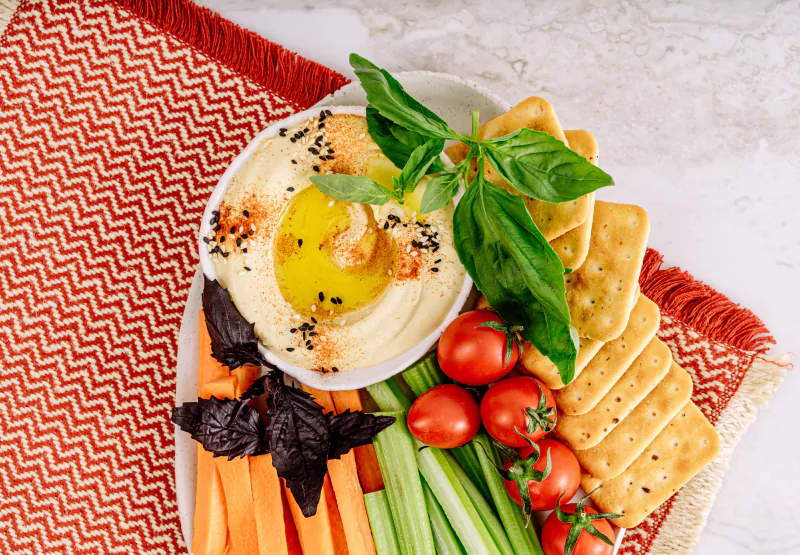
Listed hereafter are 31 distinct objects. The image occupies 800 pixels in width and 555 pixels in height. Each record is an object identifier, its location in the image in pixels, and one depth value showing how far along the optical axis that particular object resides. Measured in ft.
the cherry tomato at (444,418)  1.89
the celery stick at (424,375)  1.95
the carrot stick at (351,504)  1.92
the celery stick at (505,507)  1.93
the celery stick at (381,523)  1.93
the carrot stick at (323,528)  1.92
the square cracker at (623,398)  1.92
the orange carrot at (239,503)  1.94
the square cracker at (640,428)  1.92
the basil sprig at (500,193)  1.75
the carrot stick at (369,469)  1.97
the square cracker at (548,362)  1.90
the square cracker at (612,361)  1.91
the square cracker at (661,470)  1.93
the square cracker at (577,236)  1.86
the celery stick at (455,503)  1.92
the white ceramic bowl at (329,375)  1.90
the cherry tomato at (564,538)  1.88
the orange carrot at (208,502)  1.95
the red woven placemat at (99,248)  2.07
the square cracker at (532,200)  1.84
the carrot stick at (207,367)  1.95
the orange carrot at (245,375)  1.96
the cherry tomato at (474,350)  1.87
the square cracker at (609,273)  1.88
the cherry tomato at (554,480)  1.88
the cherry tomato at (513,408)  1.87
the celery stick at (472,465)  1.97
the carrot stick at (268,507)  1.93
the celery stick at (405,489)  1.93
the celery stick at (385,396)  1.95
